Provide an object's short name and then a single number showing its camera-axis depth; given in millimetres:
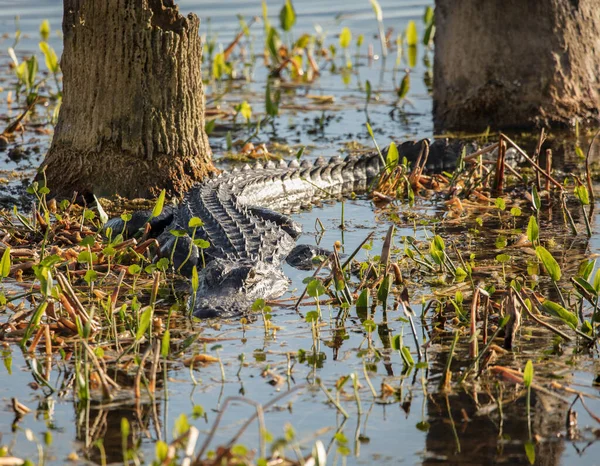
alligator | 8703
